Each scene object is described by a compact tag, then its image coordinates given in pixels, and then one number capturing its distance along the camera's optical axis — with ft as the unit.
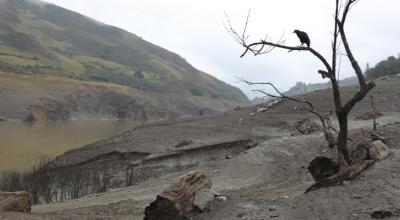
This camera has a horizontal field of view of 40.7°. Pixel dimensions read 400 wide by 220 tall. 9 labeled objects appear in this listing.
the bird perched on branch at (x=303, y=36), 40.93
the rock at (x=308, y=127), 109.19
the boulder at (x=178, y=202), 42.50
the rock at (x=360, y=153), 47.74
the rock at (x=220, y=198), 46.34
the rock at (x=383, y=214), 34.37
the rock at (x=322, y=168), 46.48
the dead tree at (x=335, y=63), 40.60
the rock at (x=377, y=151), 47.04
